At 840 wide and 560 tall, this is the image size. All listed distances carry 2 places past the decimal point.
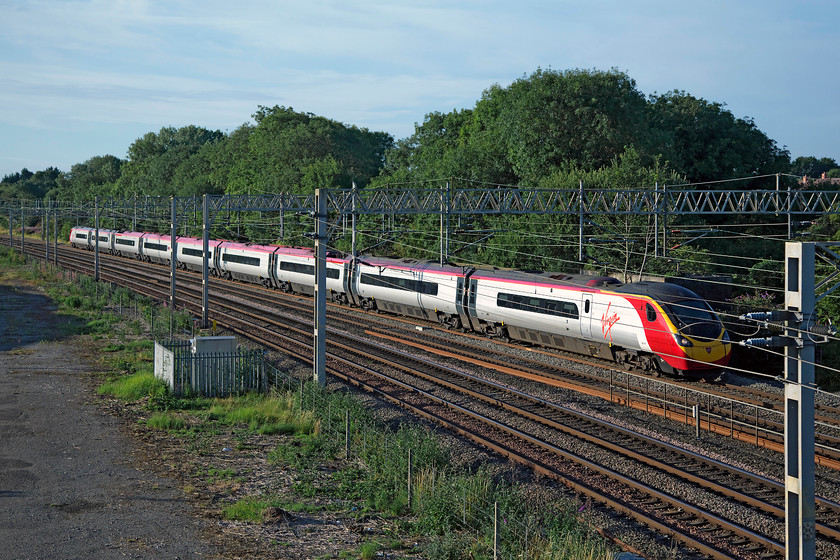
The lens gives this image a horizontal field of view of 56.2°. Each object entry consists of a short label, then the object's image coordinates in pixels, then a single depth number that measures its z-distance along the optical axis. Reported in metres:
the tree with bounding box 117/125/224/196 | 118.44
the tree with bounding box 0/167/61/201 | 157.38
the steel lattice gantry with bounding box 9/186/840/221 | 28.03
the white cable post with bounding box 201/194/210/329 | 32.78
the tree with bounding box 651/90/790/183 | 66.62
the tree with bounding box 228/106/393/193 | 74.81
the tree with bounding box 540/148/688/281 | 40.44
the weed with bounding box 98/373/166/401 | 22.48
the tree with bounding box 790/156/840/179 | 132.50
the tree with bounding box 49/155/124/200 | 135.48
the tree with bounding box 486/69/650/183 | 52.91
